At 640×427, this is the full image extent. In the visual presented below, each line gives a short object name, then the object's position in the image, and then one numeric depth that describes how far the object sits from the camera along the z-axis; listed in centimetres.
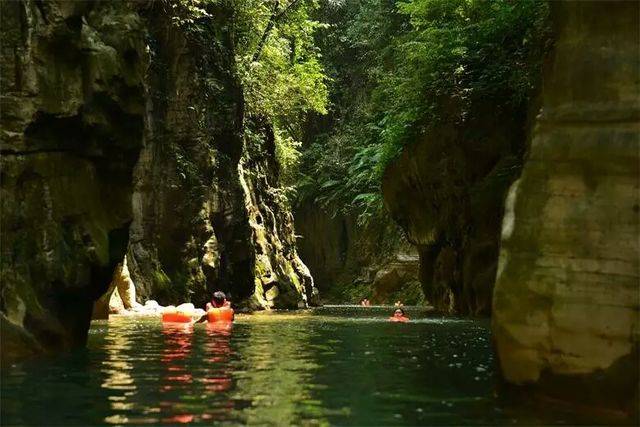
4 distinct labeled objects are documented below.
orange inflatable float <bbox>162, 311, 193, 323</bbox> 1891
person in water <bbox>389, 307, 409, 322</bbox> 2164
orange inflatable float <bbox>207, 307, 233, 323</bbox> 1872
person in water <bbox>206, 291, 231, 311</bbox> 1952
